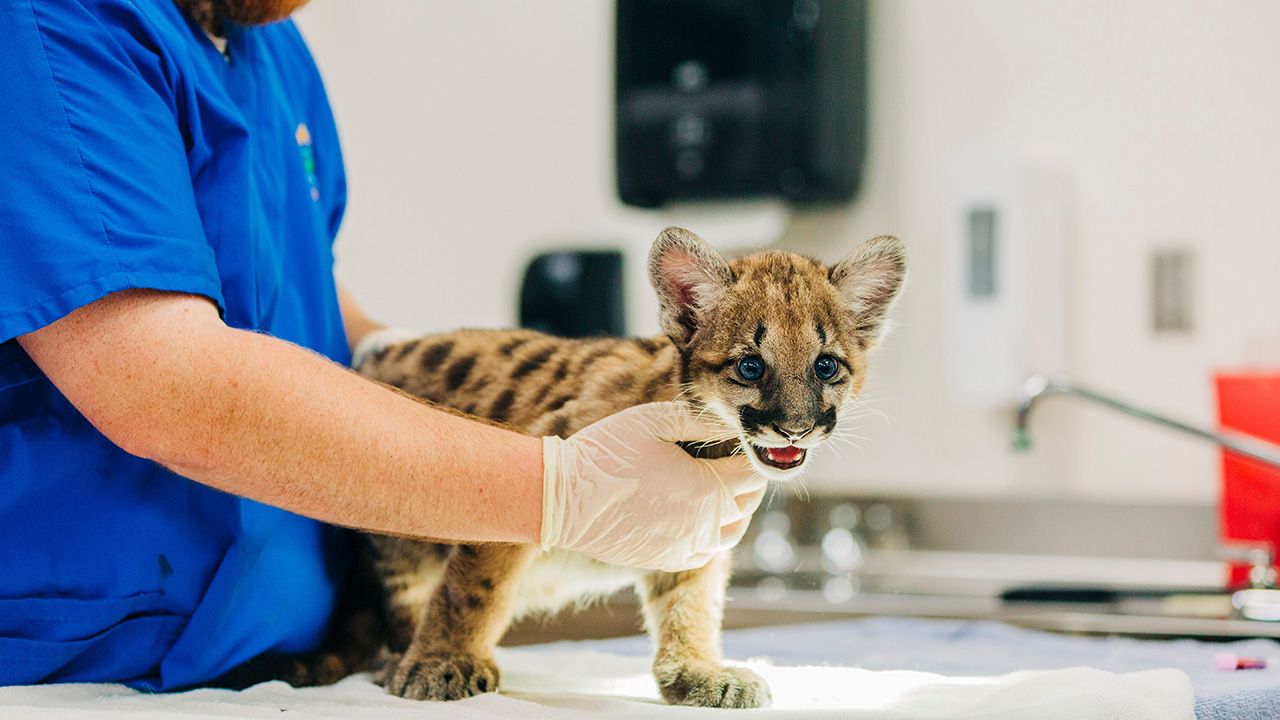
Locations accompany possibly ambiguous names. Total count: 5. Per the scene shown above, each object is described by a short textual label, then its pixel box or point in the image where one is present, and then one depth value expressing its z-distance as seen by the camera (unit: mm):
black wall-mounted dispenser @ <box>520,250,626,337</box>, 3074
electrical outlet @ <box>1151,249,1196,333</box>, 2758
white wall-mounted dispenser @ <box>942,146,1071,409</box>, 2752
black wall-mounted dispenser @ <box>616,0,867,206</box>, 2828
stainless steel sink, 1924
